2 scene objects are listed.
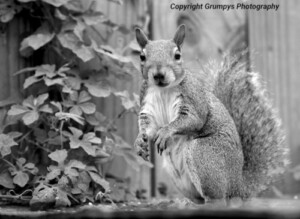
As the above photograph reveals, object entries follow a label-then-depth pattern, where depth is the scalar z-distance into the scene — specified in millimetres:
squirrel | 5406
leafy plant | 6168
